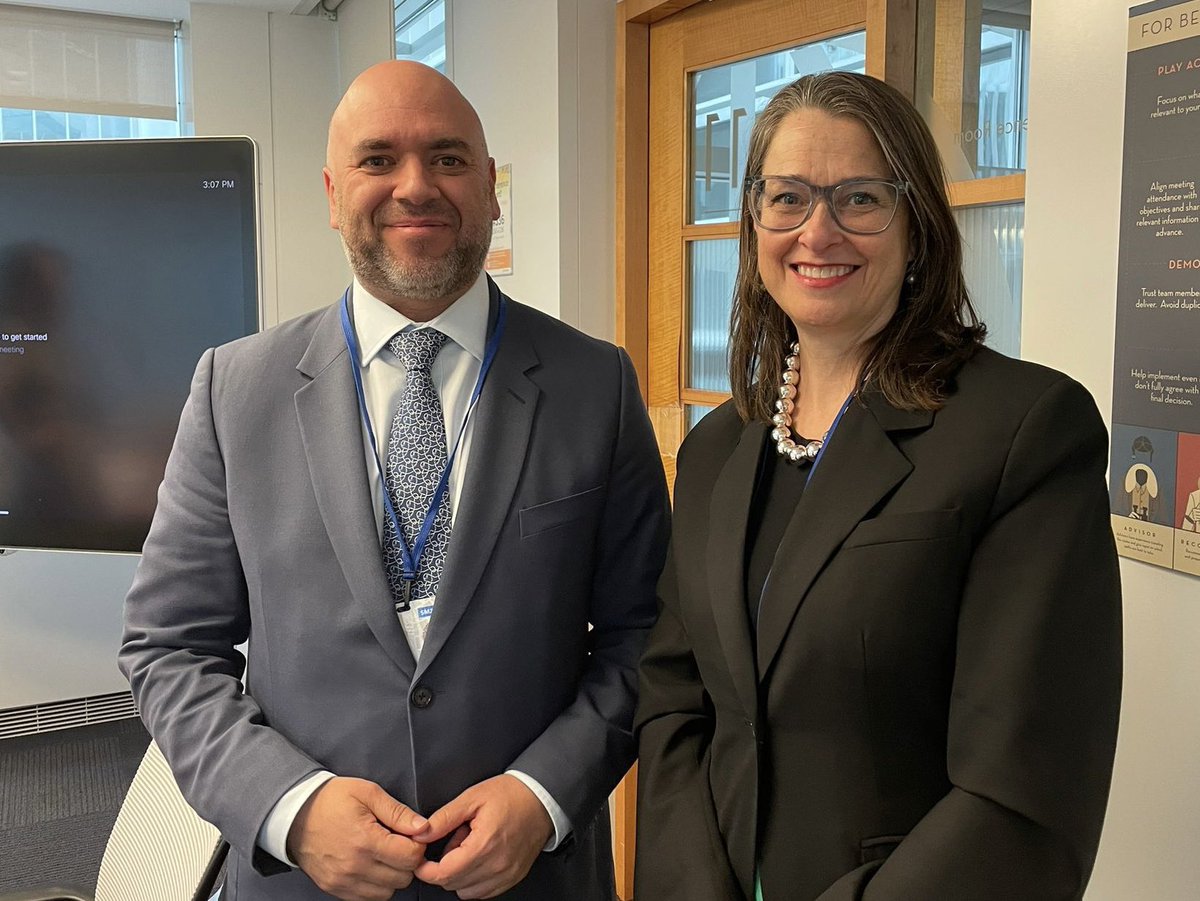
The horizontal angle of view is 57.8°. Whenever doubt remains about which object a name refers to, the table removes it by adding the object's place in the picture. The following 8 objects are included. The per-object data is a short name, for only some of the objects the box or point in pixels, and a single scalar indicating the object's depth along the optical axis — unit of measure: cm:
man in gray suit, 139
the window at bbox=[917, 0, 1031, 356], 190
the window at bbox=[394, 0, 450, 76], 358
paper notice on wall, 311
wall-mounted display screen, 274
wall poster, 138
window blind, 441
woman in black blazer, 105
